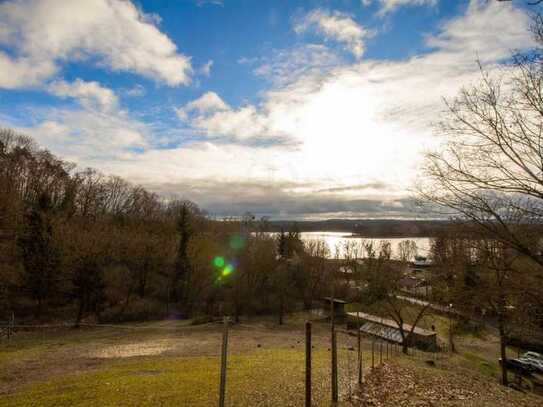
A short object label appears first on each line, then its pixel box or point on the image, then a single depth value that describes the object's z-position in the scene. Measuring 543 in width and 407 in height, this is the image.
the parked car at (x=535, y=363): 24.75
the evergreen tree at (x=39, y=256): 32.69
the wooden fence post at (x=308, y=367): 8.85
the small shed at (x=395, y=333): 30.61
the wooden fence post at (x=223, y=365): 6.13
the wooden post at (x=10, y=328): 25.06
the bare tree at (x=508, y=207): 5.96
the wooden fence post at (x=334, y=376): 10.15
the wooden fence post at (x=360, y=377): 12.77
